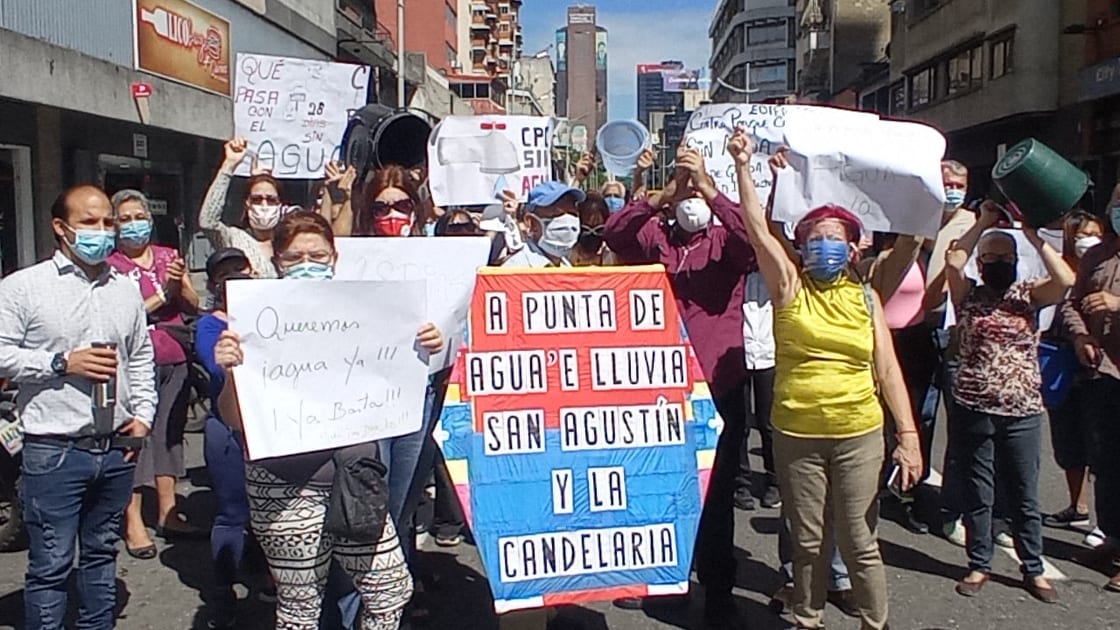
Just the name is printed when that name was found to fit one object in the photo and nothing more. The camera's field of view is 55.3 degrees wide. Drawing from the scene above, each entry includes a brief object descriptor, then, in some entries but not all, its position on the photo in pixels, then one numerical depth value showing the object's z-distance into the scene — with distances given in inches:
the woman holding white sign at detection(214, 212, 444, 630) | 140.0
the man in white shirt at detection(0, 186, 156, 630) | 148.6
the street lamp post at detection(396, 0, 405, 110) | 1432.1
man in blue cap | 193.8
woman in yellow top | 167.0
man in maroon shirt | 189.0
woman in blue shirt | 181.5
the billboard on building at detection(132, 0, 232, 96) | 644.1
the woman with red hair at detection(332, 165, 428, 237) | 202.2
